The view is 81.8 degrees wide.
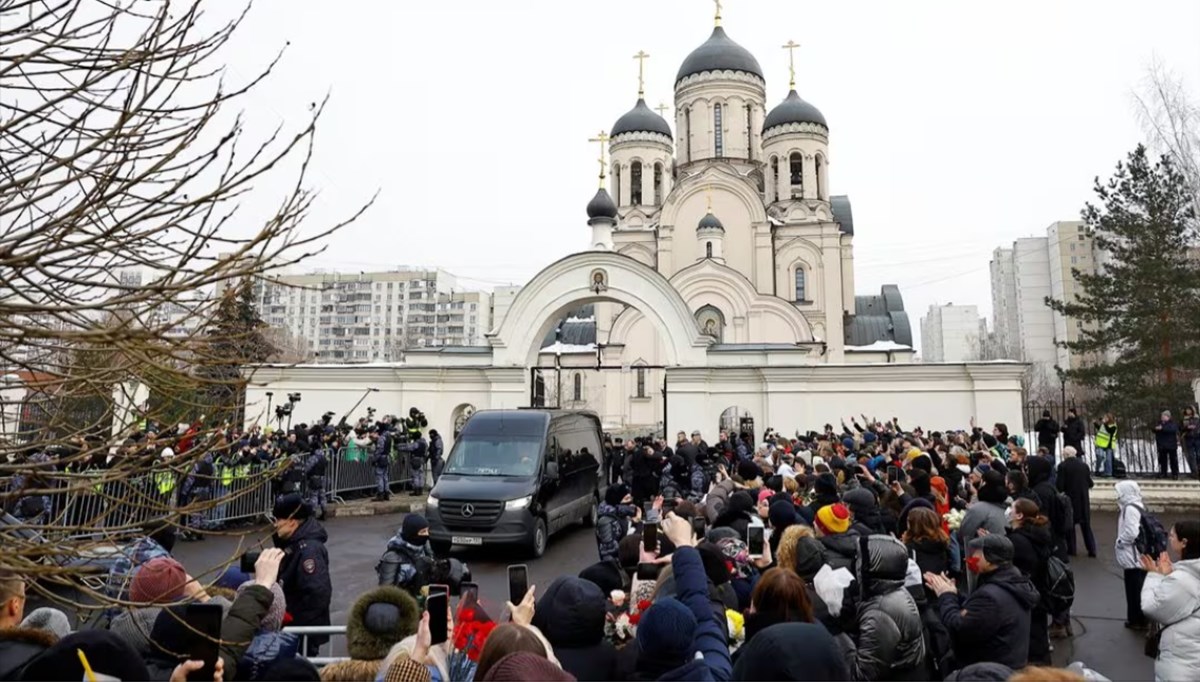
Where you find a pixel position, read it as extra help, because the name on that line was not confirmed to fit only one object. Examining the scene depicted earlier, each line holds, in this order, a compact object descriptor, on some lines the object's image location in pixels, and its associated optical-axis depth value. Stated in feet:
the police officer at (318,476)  42.80
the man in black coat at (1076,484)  32.01
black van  33.76
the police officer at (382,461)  51.53
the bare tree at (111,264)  9.63
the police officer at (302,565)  16.26
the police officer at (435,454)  56.85
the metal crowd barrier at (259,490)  33.65
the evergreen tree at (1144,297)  67.56
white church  67.41
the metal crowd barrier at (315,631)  13.91
